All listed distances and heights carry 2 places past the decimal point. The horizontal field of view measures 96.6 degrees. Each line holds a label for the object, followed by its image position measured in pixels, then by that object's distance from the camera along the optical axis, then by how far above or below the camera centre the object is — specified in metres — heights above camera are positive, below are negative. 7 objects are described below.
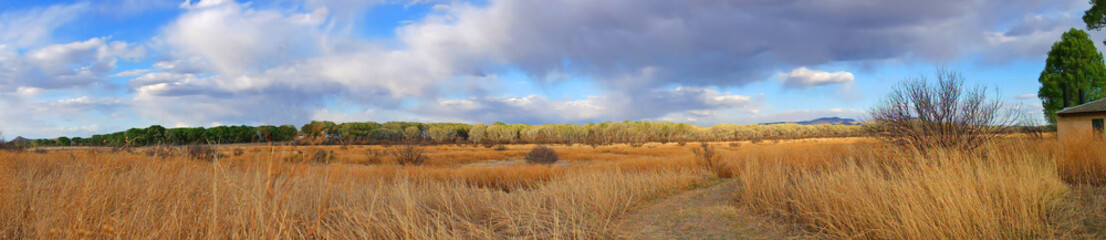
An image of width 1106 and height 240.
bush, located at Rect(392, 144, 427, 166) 23.31 -0.58
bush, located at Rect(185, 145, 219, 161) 18.20 -0.16
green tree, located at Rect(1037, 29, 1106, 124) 25.19 +3.26
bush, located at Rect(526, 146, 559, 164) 25.59 -0.79
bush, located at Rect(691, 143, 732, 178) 13.44 -0.76
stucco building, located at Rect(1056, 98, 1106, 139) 15.16 +0.41
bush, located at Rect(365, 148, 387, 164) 24.55 -0.65
